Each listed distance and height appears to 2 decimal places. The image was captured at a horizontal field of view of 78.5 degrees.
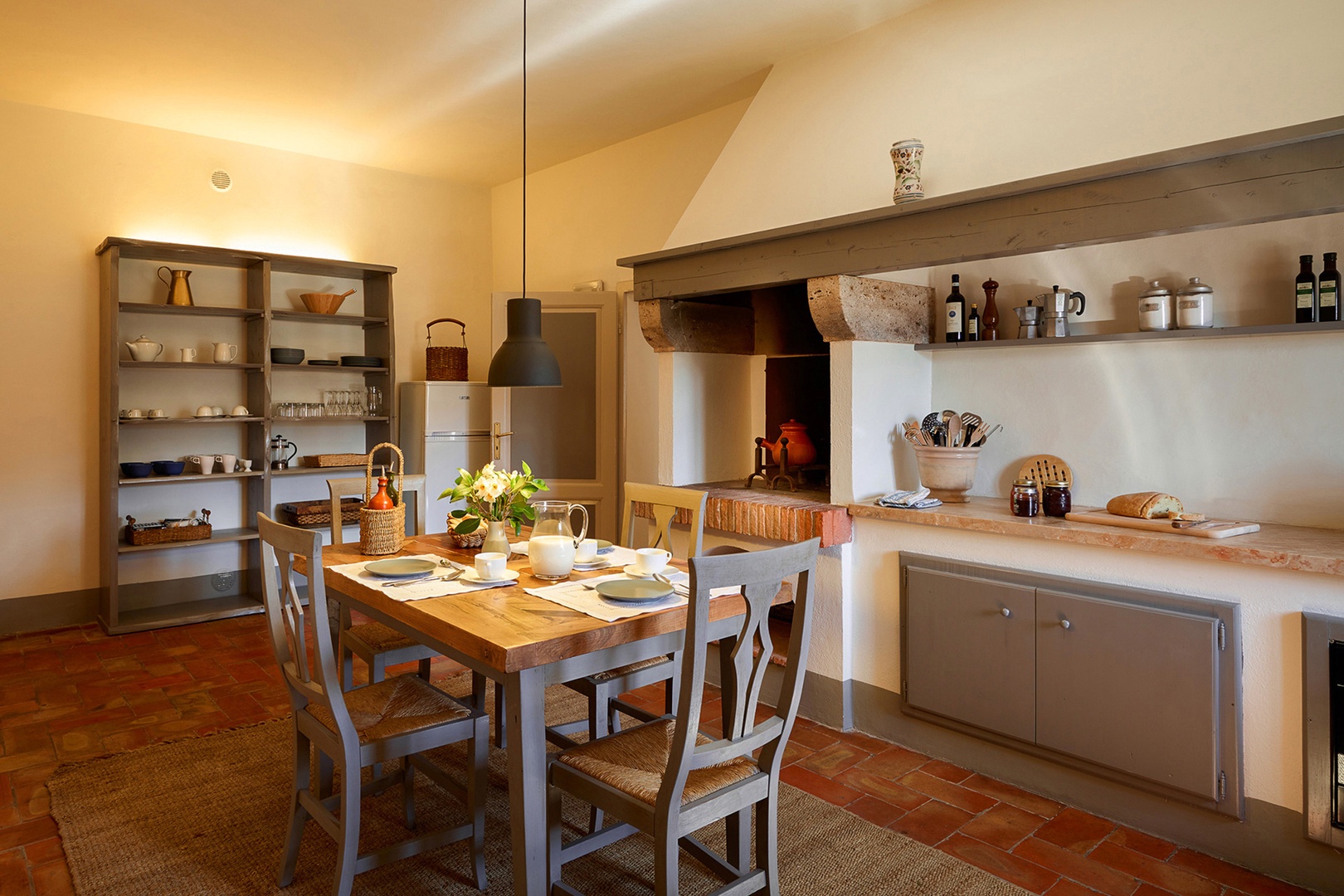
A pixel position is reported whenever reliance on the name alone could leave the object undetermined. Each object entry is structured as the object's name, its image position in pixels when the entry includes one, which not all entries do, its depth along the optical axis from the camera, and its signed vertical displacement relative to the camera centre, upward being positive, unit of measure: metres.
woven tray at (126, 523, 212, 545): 4.73 -0.50
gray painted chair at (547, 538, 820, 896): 1.75 -0.75
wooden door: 5.34 +0.21
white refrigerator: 5.49 +0.10
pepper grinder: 3.29 +0.51
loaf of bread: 2.71 -0.22
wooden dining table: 1.83 -0.47
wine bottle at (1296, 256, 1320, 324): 2.52 +0.44
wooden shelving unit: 4.62 +0.21
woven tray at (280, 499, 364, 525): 5.16 -0.41
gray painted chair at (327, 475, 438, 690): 2.73 -0.67
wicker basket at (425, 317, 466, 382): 5.65 +0.58
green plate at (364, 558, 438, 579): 2.42 -0.36
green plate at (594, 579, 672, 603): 2.16 -0.39
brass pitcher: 4.86 +0.95
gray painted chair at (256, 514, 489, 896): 2.02 -0.73
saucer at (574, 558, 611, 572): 2.60 -0.38
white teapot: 4.70 +0.58
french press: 5.30 -0.03
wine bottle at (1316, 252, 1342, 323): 2.50 +0.44
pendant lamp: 2.77 +0.31
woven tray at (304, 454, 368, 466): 5.32 -0.08
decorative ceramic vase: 3.18 +1.06
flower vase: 2.70 -0.30
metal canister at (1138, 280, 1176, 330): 2.82 +0.45
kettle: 4.01 -0.01
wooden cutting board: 2.45 -0.27
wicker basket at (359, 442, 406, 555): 2.78 -0.28
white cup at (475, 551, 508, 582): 2.40 -0.35
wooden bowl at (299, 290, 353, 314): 5.34 +0.95
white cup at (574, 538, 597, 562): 2.66 -0.35
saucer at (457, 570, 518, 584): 2.41 -0.39
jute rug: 2.27 -1.19
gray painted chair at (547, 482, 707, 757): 2.56 -0.72
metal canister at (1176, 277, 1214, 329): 2.75 +0.45
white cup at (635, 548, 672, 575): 2.46 -0.35
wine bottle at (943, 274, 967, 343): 3.40 +0.53
